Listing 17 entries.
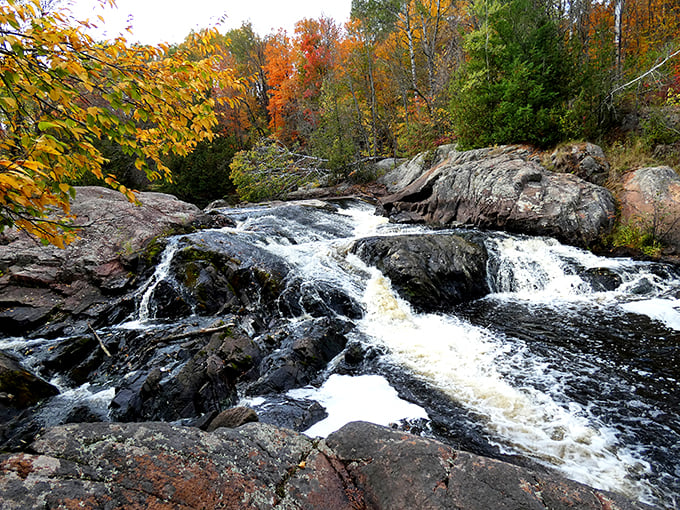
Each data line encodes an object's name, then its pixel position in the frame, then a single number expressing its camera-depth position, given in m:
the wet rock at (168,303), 7.19
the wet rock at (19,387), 4.76
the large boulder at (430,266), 7.88
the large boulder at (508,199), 9.32
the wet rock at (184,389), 4.62
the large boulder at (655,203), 8.11
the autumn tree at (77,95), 1.96
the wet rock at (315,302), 7.41
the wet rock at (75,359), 5.70
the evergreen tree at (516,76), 12.03
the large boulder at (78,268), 7.07
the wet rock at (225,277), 7.40
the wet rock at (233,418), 3.33
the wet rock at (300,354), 5.27
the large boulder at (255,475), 1.67
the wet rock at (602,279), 7.63
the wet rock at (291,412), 4.41
